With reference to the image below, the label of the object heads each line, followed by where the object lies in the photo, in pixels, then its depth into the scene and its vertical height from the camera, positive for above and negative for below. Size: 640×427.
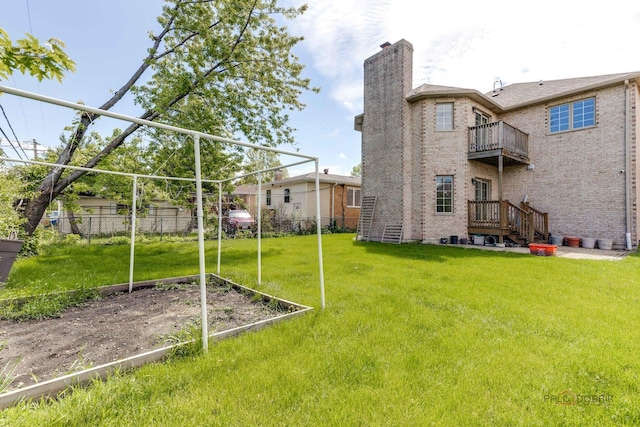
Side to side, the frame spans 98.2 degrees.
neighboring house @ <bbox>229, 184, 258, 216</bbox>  24.21 +1.77
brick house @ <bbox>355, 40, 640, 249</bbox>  10.61 +2.60
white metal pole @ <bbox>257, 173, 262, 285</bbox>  5.25 +0.45
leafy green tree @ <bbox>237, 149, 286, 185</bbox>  29.55 +6.67
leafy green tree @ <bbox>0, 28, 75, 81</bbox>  2.26 +1.38
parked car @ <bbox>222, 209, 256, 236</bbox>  16.64 -0.27
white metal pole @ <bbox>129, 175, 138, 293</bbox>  5.09 -0.23
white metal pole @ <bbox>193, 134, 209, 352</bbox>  2.83 -0.29
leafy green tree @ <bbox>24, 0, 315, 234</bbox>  9.02 +5.09
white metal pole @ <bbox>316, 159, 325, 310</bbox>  4.10 -0.51
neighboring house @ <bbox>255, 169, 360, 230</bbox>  19.78 +1.32
